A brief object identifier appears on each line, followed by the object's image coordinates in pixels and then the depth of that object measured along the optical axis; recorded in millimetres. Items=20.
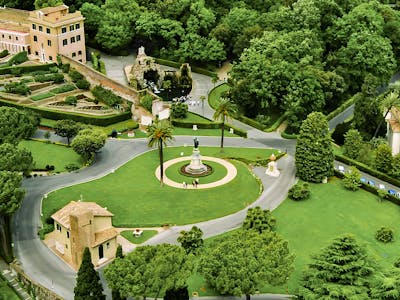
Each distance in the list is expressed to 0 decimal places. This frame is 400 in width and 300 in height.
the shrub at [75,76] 126562
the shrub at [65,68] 129750
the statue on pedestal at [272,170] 99625
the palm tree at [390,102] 108575
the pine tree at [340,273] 63312
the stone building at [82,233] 76250
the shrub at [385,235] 83125
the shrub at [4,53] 134500
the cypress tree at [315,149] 95688
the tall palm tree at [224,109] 103988
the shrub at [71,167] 99688
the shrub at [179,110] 117000
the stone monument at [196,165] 99500
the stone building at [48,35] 130750
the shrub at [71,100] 119625
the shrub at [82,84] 124706
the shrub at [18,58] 131625
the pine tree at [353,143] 103375
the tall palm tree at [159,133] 92088
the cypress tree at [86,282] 67312
